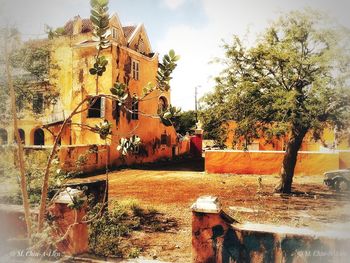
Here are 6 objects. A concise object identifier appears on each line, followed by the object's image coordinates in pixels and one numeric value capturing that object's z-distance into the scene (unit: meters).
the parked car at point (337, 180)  13.72
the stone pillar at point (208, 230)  5.31
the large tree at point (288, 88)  10.34
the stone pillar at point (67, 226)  5.86
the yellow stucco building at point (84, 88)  20.84
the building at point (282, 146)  23.21
